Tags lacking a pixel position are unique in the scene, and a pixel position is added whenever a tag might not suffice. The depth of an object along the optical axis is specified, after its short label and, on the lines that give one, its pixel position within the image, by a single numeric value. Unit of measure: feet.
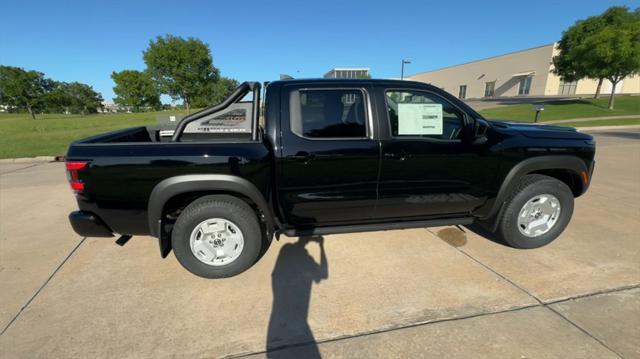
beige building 164.76
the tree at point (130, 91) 251.60
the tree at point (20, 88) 183.21
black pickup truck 8.70
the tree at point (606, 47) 76.69
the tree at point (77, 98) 260.62
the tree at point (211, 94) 100.92
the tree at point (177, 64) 92.22
